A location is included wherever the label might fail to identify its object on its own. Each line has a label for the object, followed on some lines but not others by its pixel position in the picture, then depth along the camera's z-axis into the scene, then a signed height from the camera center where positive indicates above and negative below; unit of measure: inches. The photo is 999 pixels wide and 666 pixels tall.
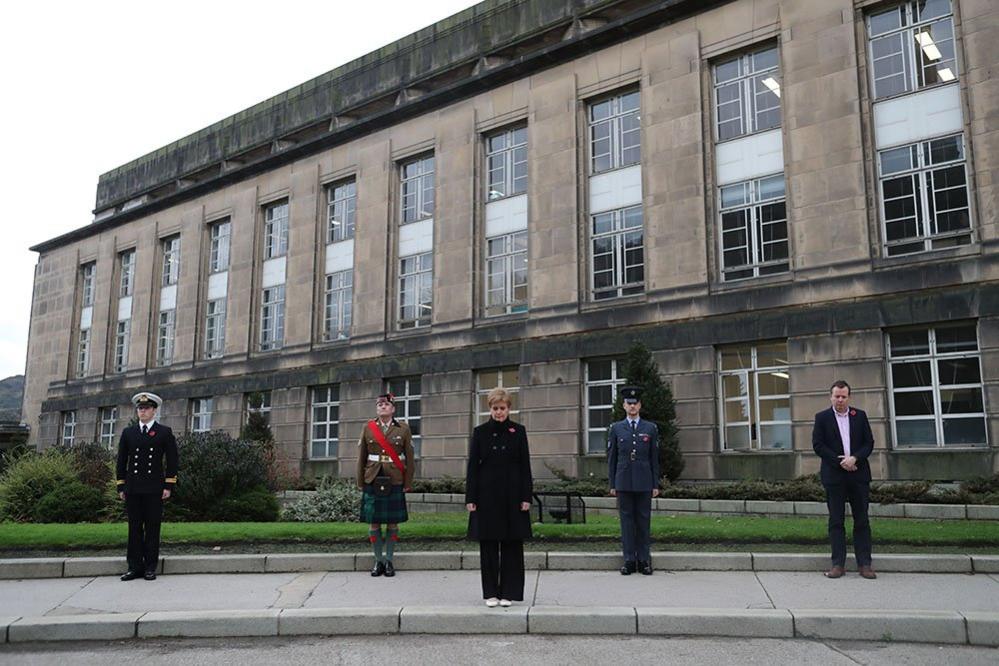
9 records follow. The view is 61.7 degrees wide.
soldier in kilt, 376.2 -7.4
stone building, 691.4 +240.4
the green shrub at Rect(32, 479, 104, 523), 563.8 -31.2
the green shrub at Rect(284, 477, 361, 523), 561.3 -32.8
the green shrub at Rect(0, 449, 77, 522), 578.9 -17.9
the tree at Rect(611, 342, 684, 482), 756.0 +50.5
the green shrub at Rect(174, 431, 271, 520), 567.8 -10.8
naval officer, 381.7 -10.7
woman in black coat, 306.7 -14.9
